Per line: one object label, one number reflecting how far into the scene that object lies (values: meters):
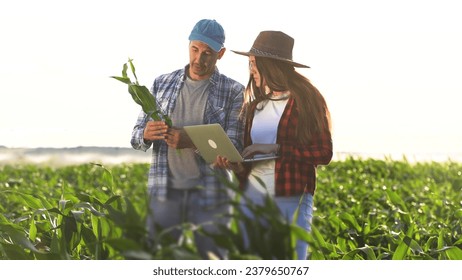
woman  7.36
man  7.55
